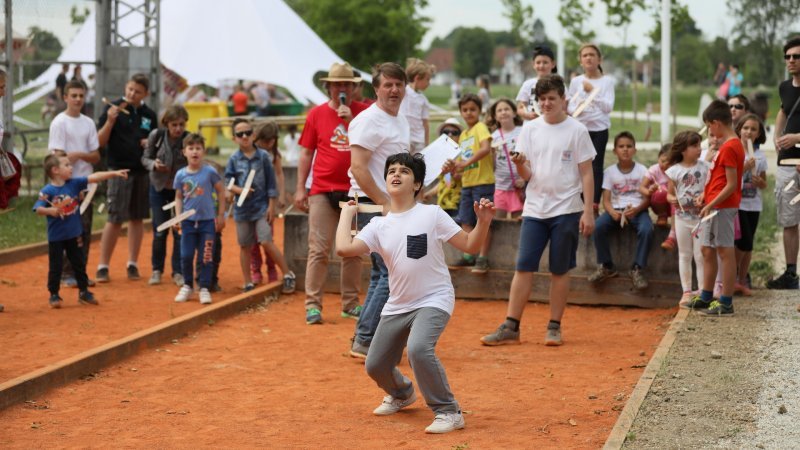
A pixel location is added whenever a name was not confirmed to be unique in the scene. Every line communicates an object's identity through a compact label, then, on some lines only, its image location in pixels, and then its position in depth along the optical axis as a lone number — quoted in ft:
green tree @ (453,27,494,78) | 512.10
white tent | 84.12
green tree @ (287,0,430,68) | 194.29
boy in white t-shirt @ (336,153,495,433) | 22.95
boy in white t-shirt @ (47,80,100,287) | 38.78
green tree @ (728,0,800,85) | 246.47
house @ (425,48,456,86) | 567.18
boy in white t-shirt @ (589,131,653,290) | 36.78
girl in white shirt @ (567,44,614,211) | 38.60
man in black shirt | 34.37
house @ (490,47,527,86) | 445.13
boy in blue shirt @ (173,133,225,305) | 37.35
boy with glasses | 38.78
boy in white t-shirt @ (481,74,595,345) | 30.50
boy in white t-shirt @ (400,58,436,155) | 41.37
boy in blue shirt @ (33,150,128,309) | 35.42
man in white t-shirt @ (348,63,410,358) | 28.58
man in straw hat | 32.89
